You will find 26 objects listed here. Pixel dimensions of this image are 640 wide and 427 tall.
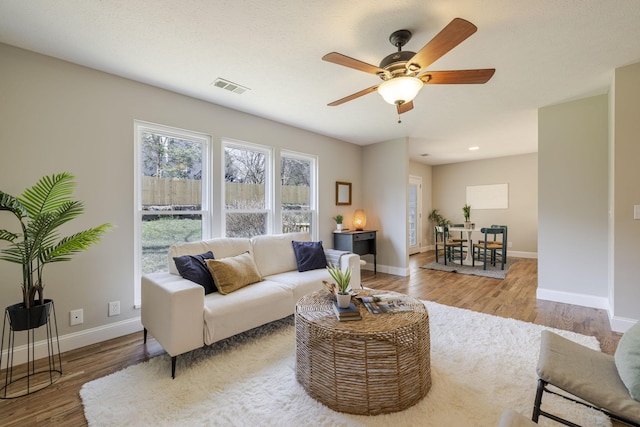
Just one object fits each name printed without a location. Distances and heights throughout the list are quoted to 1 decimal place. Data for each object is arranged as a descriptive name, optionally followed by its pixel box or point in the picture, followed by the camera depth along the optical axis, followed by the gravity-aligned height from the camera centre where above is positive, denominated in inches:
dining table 229.4 -30.4
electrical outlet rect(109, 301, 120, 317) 104.9 -36.7
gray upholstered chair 46.6 -31.6
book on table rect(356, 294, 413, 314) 77.3 -27.7
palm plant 76.0 -4.3
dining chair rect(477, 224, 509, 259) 212.6 -22.3
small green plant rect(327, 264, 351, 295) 80.1 -20.1
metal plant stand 75.1 -48.0
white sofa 81.4 -29.8
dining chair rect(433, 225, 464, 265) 228.8 -28.7
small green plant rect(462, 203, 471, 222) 240.5 -0.6
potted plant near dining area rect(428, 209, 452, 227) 310.9 -8.1
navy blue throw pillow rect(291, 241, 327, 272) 134.8 -21.9
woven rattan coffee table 63.8 -36.4
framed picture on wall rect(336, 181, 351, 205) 204.4 +14.6
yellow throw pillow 100.4 -23.2
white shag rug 62.6 -47.2
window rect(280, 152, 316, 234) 172.1 +13.3
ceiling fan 70.4 +39.4
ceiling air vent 111.7 +53.9
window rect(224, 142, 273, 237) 143.9 +12.5
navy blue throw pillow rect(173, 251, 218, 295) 98.3 -21.1
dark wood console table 189.8 -21.6
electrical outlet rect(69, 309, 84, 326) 96.7 -37.0
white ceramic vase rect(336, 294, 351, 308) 77.7 -25.1
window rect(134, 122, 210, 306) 115.6 +9.6
